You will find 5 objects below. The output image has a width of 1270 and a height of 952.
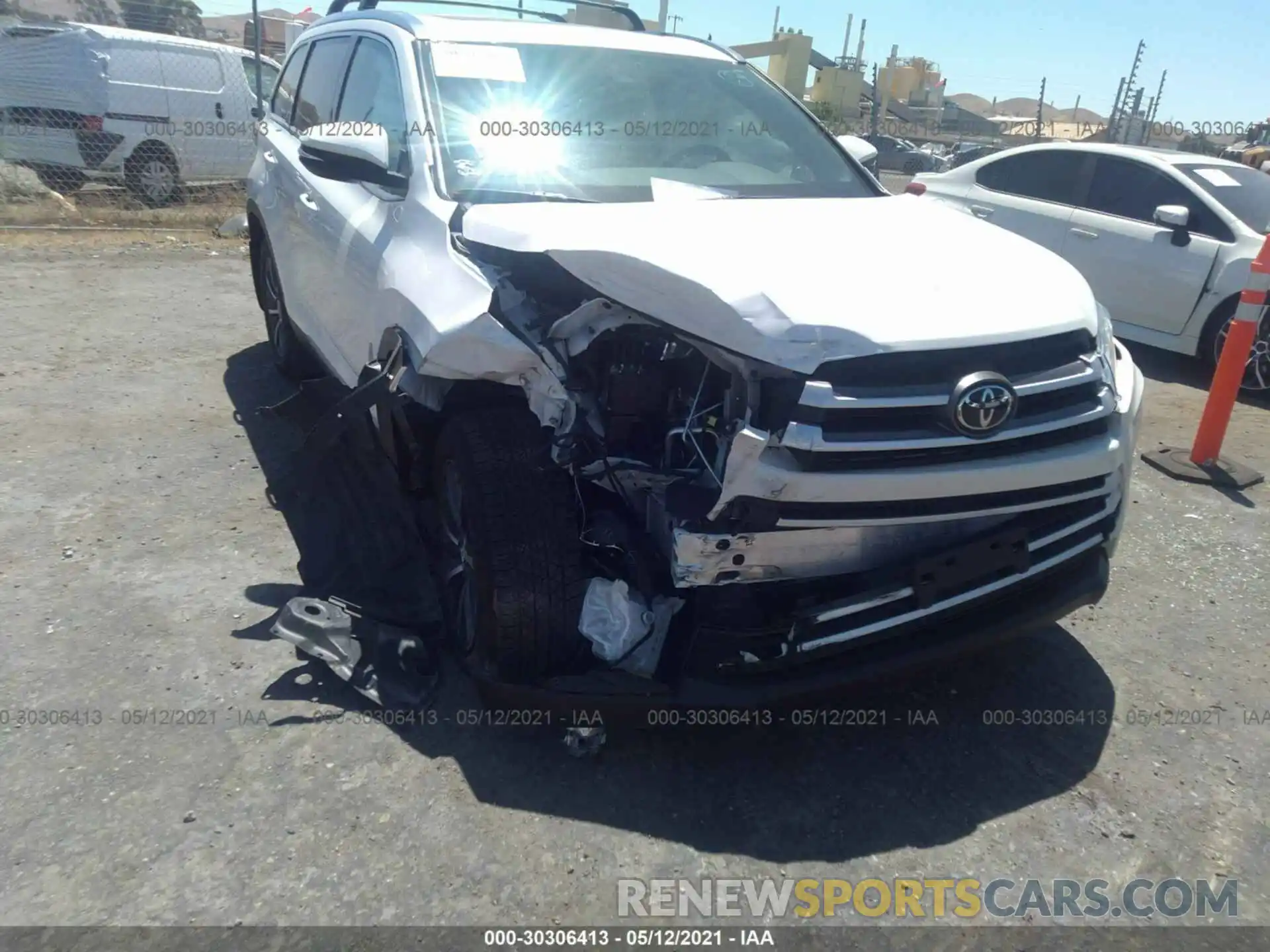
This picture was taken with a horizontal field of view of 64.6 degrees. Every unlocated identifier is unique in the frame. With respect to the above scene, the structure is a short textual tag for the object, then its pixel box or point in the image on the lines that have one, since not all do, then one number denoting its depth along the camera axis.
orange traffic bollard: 5.01
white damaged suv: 2.47
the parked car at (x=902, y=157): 26.27
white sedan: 6.84
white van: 11.49
